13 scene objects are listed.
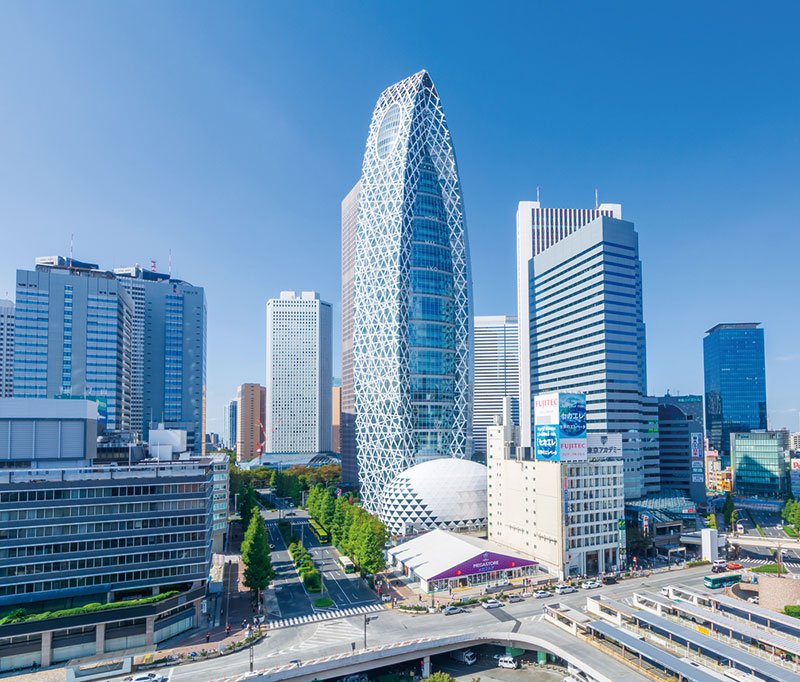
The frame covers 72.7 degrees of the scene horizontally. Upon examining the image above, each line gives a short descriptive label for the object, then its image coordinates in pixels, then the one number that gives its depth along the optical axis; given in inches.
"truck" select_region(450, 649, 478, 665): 2689.5
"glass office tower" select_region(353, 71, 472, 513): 6151.6
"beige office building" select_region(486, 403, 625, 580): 3673.7
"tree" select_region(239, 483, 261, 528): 5369.1
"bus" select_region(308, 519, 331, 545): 5049.2
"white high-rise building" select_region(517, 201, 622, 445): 5668.3
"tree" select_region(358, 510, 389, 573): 3513.8
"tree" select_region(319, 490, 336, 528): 5036.9
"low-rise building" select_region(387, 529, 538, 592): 3496.6
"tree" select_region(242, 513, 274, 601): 3154.5
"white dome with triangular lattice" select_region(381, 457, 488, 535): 4736.7
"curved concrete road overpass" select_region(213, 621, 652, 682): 2271.2
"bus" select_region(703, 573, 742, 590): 3450.1
